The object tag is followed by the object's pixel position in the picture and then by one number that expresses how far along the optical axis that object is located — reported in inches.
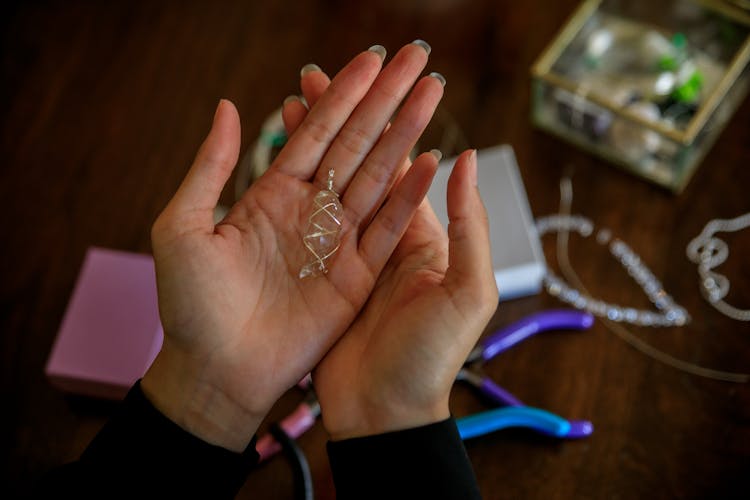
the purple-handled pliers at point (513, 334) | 37.4
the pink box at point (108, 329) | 38.8
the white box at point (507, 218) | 39.3
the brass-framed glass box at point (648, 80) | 41.7
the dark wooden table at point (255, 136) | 36.0
